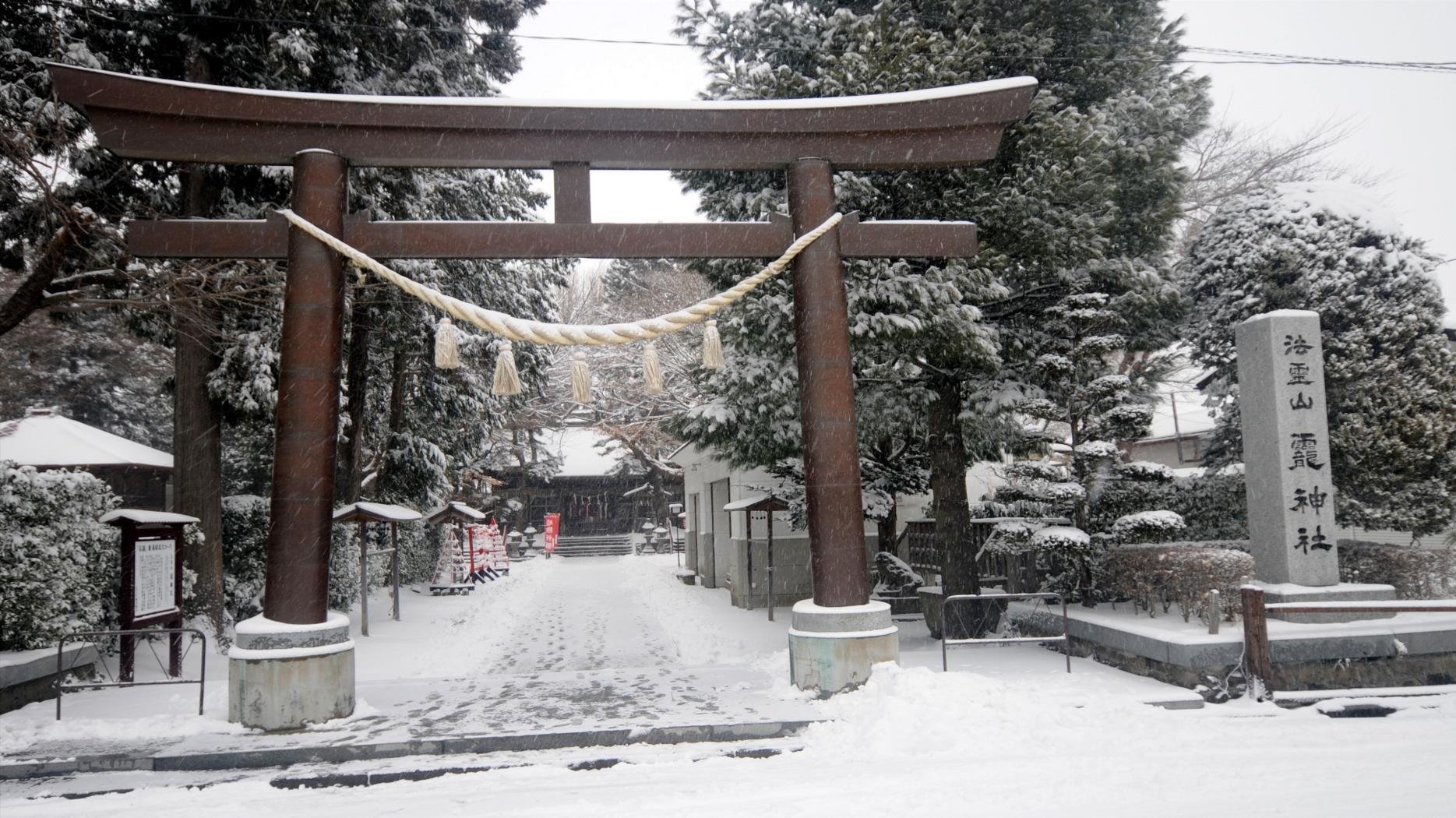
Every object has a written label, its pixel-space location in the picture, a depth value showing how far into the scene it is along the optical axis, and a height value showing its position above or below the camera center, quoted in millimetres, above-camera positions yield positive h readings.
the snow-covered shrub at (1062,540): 10039 -819
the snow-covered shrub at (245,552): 13750 -967
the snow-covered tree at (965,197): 10078 +3355
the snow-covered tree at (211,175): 9273 +4194
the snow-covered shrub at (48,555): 8477 -602
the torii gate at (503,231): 7270 +2259
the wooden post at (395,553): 15955 -1223
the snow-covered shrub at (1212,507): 13539 -665
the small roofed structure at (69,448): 14228 +805
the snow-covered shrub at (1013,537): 10383 -795
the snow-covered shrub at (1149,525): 10148 -687
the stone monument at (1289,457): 9781 +63
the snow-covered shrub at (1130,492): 10695 -359
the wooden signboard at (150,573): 9070 -849
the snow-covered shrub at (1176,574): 9219 -1211
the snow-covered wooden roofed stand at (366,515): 14117 -471
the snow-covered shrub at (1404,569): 10508 -1340
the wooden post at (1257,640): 7777 -1566
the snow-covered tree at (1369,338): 11203 +1582
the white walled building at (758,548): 16203 -1368
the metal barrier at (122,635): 7430 -1360
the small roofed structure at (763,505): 14156 -460
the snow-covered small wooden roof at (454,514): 20922 -715
